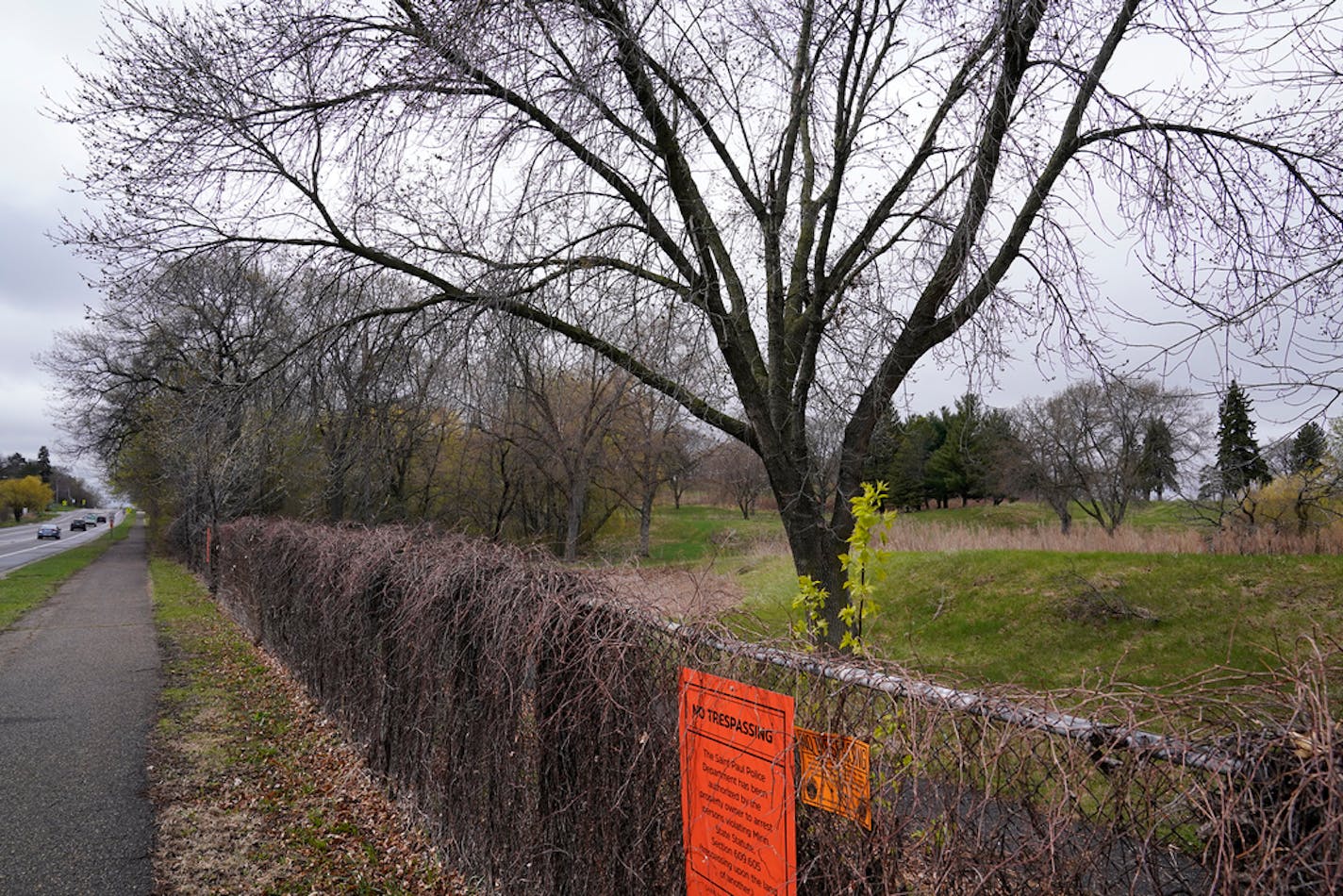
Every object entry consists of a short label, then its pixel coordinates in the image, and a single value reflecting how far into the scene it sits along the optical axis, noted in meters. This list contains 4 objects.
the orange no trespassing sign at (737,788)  2.30
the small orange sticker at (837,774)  2.06
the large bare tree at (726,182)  5.82
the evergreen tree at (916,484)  39.42
